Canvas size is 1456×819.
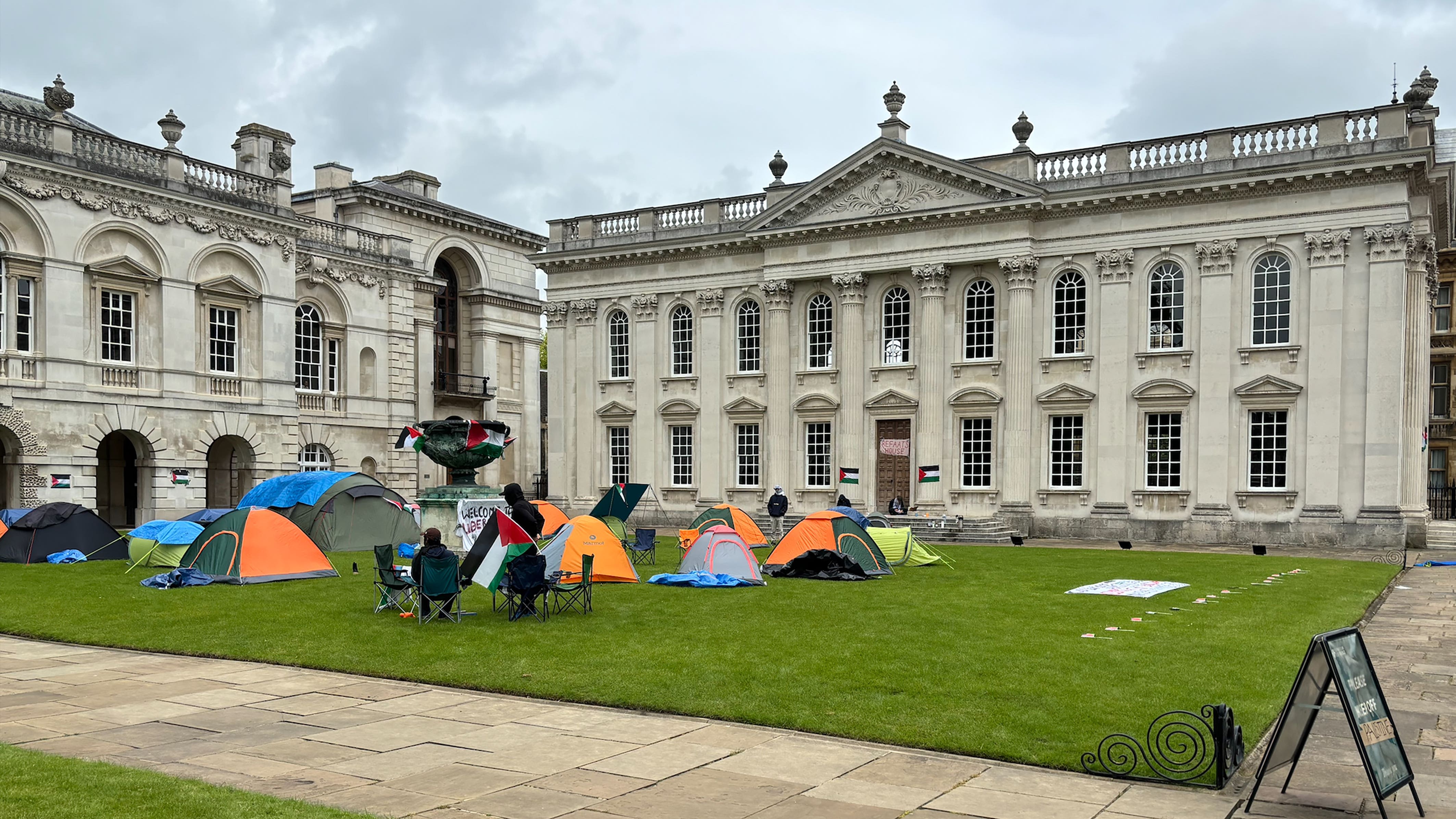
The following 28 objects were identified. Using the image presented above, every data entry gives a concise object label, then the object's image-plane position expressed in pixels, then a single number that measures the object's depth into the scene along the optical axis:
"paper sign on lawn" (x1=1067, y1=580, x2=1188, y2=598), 18.41
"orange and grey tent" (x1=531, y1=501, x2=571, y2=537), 26.39
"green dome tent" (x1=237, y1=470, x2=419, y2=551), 26.62
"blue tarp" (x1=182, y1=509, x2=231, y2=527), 23.30
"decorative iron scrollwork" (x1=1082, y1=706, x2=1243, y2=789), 7.62
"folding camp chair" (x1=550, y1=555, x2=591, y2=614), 15.61
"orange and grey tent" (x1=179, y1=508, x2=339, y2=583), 20.28
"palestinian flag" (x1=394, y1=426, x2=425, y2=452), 22.91
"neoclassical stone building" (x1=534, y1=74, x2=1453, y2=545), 29.91
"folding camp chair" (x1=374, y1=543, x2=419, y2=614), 15.39
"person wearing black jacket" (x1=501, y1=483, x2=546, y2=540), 16.05
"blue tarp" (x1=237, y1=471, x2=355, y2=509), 26.83
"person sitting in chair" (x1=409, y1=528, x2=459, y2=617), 14.88
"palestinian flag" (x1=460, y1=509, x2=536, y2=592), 15.14
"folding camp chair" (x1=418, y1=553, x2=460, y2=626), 14.88
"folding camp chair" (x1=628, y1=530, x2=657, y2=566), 24.17
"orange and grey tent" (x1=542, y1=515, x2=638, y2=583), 18.39
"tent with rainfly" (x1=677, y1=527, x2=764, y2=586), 20.05
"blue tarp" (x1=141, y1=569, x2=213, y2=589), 19.39
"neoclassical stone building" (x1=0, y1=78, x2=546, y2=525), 30.17
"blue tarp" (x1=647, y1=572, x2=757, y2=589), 19.47
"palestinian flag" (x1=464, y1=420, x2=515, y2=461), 22.59
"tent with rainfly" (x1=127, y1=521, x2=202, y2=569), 21.84
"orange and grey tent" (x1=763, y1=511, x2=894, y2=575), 21.97
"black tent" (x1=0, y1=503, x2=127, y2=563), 24.19
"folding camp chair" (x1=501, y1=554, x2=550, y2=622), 14.93
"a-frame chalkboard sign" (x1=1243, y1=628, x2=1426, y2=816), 6.61
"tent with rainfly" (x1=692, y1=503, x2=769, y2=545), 26.50
